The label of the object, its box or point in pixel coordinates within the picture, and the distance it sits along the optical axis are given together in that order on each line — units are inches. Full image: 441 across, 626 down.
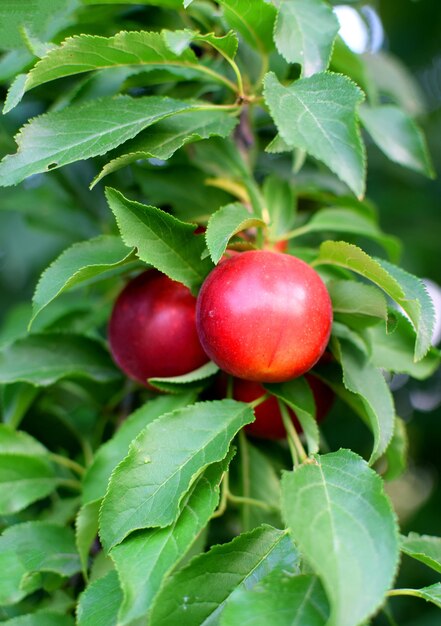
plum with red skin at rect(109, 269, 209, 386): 17.2
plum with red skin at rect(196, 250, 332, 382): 15.8
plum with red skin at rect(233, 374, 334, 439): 17.4
